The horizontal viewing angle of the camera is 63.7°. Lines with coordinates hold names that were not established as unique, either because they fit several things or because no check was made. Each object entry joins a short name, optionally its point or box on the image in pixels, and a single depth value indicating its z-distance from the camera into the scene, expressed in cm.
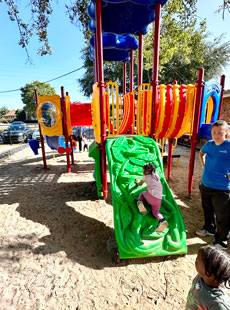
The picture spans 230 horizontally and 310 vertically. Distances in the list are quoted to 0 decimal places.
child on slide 267
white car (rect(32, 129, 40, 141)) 1432
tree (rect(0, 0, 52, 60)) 544
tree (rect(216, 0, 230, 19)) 456
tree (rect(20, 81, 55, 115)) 4399
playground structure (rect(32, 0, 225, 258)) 262
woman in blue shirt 254
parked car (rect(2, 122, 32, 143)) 1546
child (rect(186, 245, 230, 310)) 98
